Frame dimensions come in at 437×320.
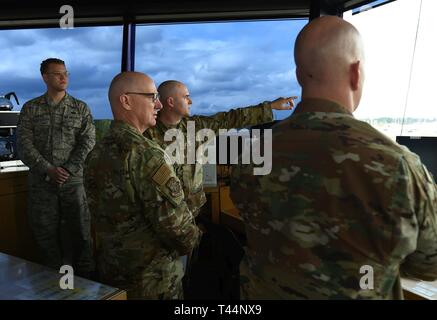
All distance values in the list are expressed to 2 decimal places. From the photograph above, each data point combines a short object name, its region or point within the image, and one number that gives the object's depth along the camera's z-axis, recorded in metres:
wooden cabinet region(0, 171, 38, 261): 2.93
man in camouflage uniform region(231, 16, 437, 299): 0.70
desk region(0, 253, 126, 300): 1.00
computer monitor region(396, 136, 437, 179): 2.05
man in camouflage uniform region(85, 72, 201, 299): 1.27
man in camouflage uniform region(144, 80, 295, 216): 2.13
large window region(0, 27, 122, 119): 3.71
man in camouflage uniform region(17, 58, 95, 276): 2.68
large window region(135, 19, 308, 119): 3.76
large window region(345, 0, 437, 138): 2.43
